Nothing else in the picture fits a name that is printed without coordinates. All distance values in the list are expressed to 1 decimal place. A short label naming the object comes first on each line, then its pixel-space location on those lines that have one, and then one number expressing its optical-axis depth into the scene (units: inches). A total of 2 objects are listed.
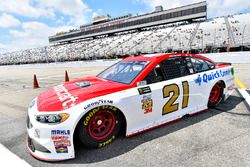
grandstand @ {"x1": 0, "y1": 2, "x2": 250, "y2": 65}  1317.7
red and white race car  104.2
